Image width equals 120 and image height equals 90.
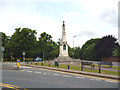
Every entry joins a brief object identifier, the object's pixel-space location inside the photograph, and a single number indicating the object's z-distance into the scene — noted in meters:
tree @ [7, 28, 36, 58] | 57.28
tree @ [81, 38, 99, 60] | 65.81
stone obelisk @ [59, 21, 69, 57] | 43.42
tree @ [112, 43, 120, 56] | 50.08
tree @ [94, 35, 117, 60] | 56.00
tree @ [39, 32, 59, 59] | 69.31
